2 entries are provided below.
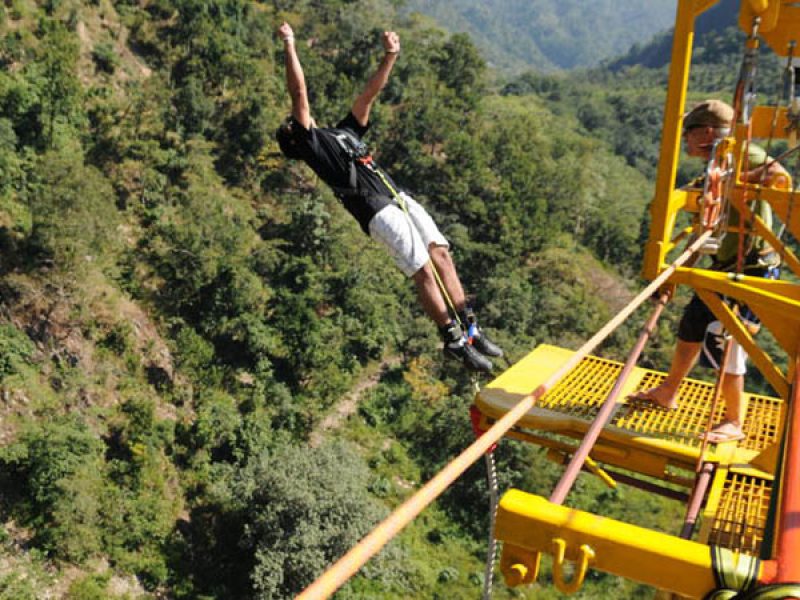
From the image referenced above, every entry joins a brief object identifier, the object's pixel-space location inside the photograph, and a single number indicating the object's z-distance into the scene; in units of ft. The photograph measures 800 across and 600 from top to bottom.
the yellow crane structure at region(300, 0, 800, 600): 3.51
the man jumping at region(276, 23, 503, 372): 10.96
